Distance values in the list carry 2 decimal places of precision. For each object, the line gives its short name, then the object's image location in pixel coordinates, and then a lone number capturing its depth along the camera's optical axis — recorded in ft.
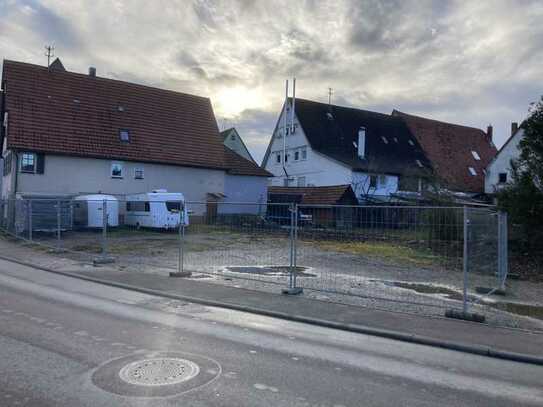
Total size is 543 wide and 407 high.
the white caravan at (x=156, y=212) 49.08
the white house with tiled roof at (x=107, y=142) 96.22
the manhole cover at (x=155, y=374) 15.03
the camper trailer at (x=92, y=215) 70.59
